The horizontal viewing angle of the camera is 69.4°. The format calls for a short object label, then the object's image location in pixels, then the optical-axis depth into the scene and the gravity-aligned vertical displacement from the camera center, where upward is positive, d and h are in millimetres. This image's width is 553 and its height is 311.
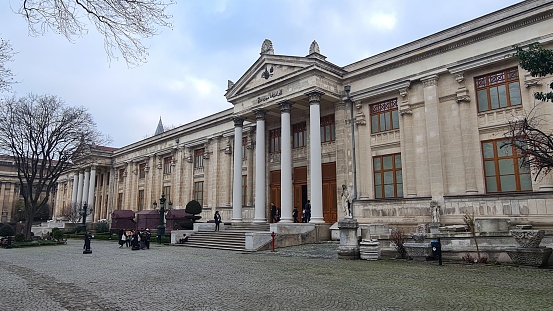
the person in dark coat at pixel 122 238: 24294 -1137
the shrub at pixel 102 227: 41906 -788
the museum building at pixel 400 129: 17859 +4802
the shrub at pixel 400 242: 14336 -925
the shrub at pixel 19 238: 28453 -1245
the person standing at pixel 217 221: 25453 -170
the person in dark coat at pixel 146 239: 22016 -1098
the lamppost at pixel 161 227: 26366 -555
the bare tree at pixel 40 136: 27625 +6007
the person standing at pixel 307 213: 23812 +255
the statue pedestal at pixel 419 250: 13414 -1149
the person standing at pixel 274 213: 27125 +281
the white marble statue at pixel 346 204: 17703 +567
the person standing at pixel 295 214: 26008 +222
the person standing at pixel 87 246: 19766 -1290
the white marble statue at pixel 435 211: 18828 +232
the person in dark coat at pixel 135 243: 21547 -1269
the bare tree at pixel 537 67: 10883 +4063
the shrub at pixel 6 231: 33684 -879
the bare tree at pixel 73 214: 49719 +768
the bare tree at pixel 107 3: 5939 +3107
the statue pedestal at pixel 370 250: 14436 -1198
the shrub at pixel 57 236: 29758 -1190
